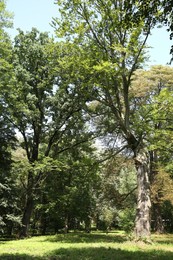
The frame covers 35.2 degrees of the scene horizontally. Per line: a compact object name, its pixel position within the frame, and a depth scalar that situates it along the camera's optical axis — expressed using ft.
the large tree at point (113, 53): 45.30
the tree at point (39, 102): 73.51
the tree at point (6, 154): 63.77
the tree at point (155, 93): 76.89
